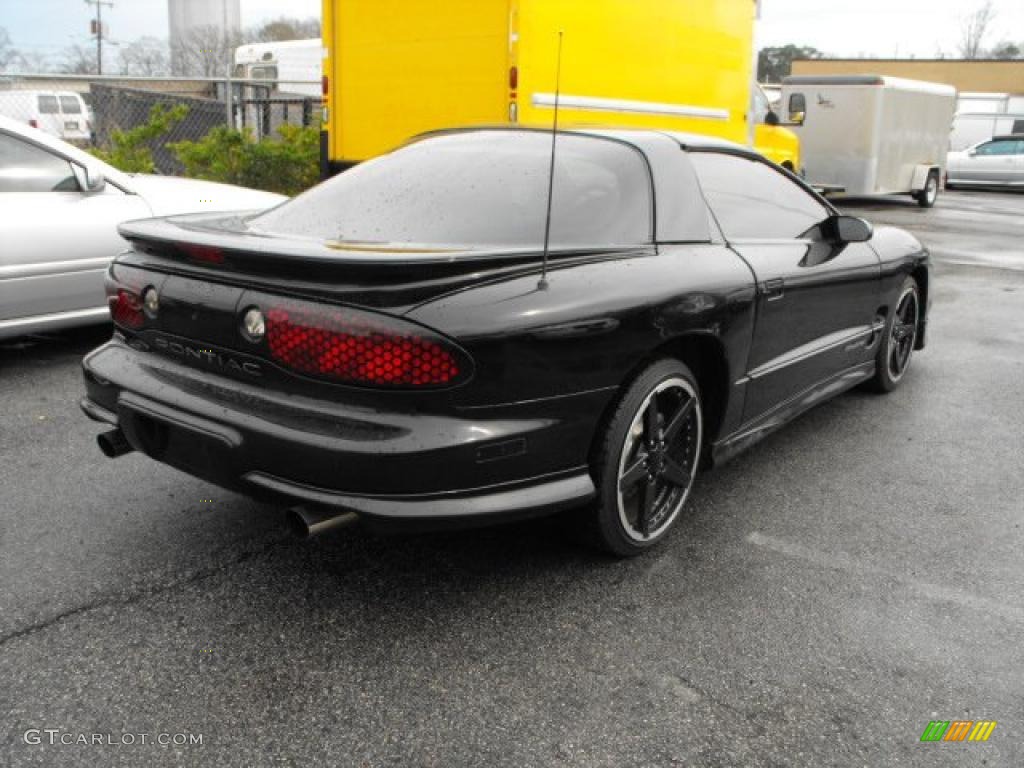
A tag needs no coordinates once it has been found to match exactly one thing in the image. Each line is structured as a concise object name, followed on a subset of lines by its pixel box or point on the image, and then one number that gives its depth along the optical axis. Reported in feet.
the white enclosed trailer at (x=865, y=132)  57.06
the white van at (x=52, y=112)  51.82
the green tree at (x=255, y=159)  35.60
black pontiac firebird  8.42
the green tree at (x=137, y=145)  33.60
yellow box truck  26.11
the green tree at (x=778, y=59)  246.88
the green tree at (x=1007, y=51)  255.66
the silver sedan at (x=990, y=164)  80.64
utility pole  202.08
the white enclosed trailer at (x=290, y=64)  75.25
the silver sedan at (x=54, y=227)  17.44
